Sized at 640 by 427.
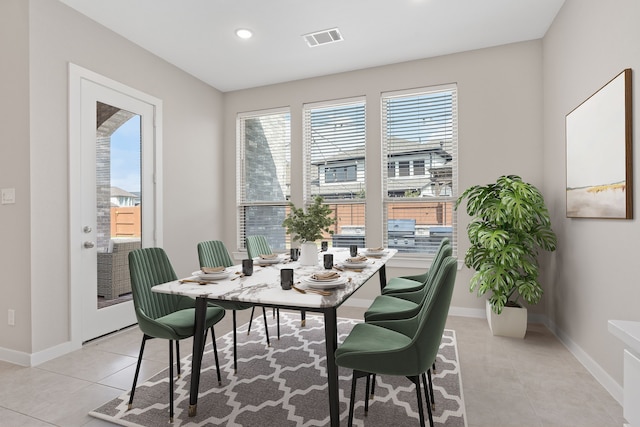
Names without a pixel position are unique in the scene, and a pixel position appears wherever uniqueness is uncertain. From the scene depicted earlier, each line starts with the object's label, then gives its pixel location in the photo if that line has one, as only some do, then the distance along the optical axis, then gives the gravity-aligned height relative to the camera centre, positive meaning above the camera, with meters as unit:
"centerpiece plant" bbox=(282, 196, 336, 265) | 2.49 -0.09
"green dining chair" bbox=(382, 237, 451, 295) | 2.66 -0.62
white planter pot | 3.11 -1.02
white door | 2.99 +0.15
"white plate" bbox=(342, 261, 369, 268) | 2.36 -0.37
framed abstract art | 2.04 +0.40
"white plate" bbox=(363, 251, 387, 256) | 2.94 -0.36
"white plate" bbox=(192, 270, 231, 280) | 2.05 -0.38
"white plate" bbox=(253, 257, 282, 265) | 2.61 -0.38
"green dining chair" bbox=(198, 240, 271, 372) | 2.49 -0.40
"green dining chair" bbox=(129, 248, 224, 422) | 1.89 -0.61
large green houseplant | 2.98 -0.23
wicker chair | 3.18 -0.57
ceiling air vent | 3.39 +1.78
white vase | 2.54 -0.31
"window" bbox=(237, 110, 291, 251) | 4.80 +0.54
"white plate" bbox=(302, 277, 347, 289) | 1.76 -0.37
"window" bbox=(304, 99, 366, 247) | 4.38 +0.66
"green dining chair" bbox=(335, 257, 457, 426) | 1.44 -0.63
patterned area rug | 1.88 -1.14
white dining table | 1.51 -0.41
